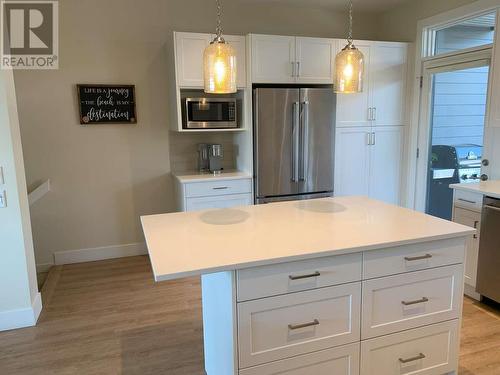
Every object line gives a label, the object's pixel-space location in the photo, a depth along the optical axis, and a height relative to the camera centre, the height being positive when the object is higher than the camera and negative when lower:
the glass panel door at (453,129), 3.68 -0.08
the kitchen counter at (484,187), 2.81 -0.51
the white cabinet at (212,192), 3.74 -0.67
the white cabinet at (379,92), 4.17 +0.34
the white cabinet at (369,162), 4.22 -0.44
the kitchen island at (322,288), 1.62 -0.75
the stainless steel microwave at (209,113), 3.79 +0.12
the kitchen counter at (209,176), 3.76 -0.52
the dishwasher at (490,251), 2.79 -0.96
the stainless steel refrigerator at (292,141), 3.82 -0.18
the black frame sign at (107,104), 3.90 +0.23
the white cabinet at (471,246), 2.98 -0.97
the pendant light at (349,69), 2.11 +0.30
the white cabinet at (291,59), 3.80 +0.66
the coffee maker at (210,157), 4.07 -0.35
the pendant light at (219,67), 1.87 +0.28
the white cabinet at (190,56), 3.61 +0.65
